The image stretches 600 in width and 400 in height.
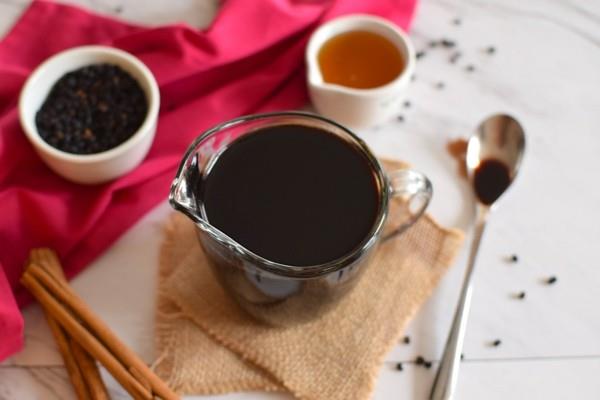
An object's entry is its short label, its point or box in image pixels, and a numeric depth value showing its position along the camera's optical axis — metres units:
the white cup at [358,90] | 0.86
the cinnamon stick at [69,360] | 0.74
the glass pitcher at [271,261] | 0.64
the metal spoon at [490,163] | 0.86
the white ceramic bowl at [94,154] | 0.80
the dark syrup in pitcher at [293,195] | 0.66
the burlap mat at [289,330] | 0.76
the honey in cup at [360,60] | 0.92
